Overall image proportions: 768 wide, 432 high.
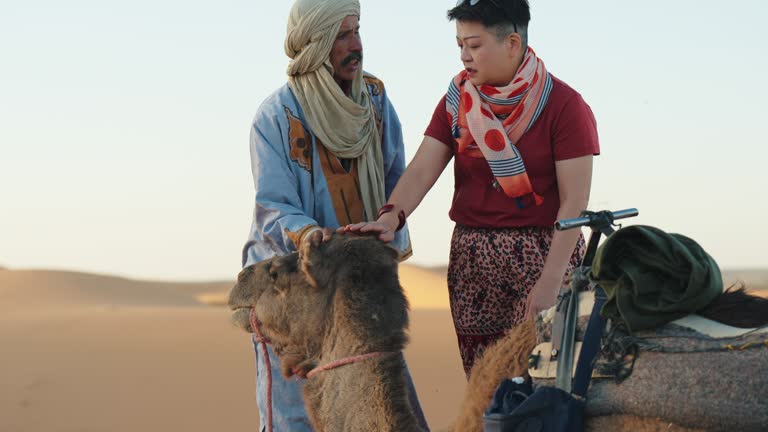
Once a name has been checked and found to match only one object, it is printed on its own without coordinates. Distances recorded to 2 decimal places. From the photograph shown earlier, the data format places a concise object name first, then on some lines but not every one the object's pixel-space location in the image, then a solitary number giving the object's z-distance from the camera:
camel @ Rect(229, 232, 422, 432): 4.04
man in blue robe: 5.14
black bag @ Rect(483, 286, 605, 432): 3.17
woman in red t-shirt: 4.50
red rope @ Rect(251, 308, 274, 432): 4.63
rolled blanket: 3.08
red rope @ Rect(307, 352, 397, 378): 4.07
